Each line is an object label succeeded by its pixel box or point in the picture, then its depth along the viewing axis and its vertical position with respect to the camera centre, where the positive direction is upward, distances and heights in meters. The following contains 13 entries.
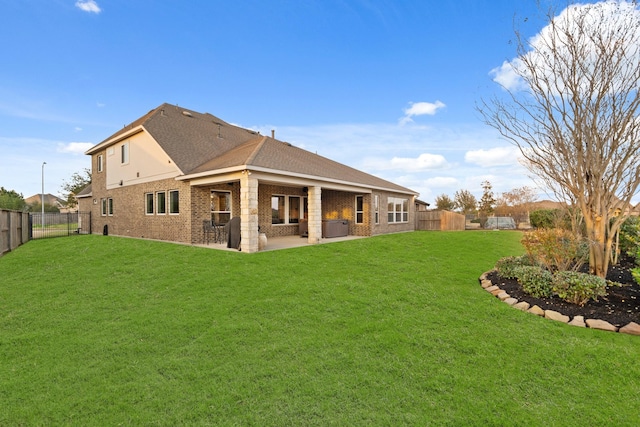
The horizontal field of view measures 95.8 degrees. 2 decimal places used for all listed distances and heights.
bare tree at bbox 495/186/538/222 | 35.19 +1.13
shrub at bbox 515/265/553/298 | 5.48 -1.40
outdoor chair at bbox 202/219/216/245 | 12.20 -0.68
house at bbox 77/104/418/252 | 11.36 +1.32
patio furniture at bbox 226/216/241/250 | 10.46 -0.71
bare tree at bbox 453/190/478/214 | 41.47 +1.31
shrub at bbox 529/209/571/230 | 16.67 -0.43
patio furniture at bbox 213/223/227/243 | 12.55 -0.84
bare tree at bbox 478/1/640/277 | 5.83 +2.23
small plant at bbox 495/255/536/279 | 6.62 -1.31
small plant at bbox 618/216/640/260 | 9.67 -0.86
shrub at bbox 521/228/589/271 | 6.14 -0.80
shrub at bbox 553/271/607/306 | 5.05 -1.39
